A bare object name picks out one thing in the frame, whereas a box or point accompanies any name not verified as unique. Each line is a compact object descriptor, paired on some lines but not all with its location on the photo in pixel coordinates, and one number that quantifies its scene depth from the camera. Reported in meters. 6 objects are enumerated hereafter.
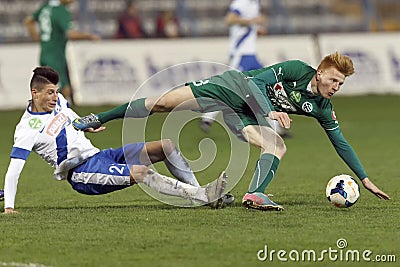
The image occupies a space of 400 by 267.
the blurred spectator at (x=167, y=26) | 46.53
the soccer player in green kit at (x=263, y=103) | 16.86
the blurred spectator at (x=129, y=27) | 45.62
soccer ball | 16.86
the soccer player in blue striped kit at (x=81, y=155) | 16.78
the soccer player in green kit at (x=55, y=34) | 33.19
